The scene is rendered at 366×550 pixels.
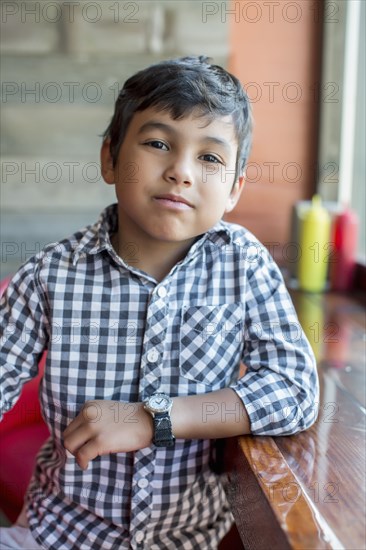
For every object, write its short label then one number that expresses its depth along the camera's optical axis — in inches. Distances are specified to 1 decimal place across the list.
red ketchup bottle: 75.7
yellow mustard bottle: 76.0
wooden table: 26.5
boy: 38.9
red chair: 54.2
